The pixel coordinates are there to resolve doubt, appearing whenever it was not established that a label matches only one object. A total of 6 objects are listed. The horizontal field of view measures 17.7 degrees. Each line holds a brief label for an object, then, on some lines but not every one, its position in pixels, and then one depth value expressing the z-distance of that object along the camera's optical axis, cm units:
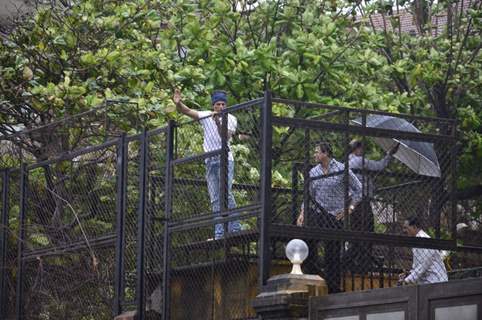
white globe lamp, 1466
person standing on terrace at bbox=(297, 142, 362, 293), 1611
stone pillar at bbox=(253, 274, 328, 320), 1450
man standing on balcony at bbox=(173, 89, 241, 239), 1631
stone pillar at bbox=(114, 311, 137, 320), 1722
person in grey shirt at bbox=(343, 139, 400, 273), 1623
